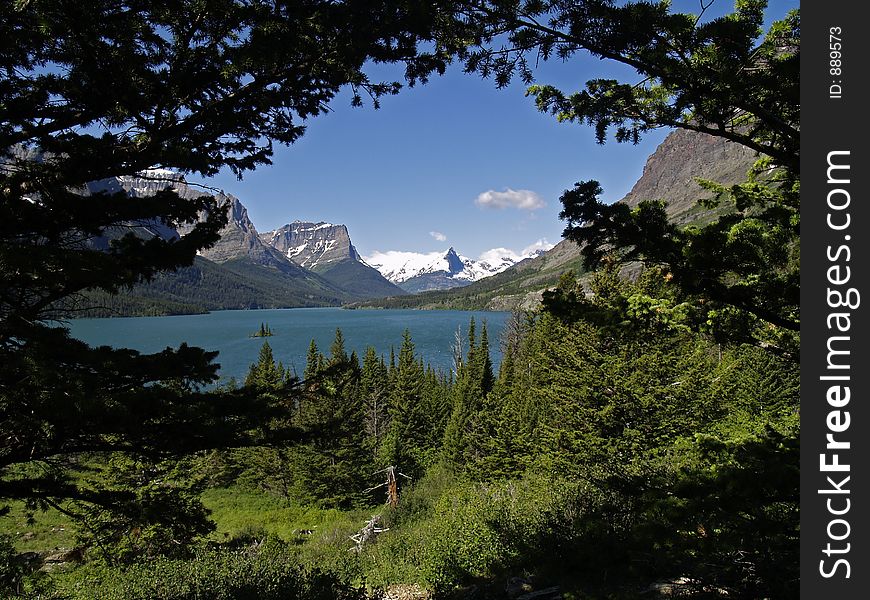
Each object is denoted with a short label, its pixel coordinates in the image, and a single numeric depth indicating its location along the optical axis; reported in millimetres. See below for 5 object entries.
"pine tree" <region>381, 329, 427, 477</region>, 34281
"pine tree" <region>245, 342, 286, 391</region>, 38709
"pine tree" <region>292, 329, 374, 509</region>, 28481
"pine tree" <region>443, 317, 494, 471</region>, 25953
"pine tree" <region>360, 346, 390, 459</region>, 40875
